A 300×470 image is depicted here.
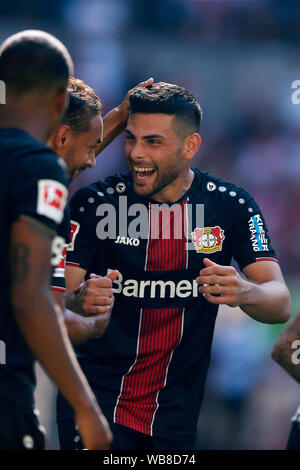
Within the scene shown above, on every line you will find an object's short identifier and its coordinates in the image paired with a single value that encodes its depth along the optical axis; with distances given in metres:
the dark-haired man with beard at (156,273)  8.45
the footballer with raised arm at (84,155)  7.21
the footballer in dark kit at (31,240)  4.95
